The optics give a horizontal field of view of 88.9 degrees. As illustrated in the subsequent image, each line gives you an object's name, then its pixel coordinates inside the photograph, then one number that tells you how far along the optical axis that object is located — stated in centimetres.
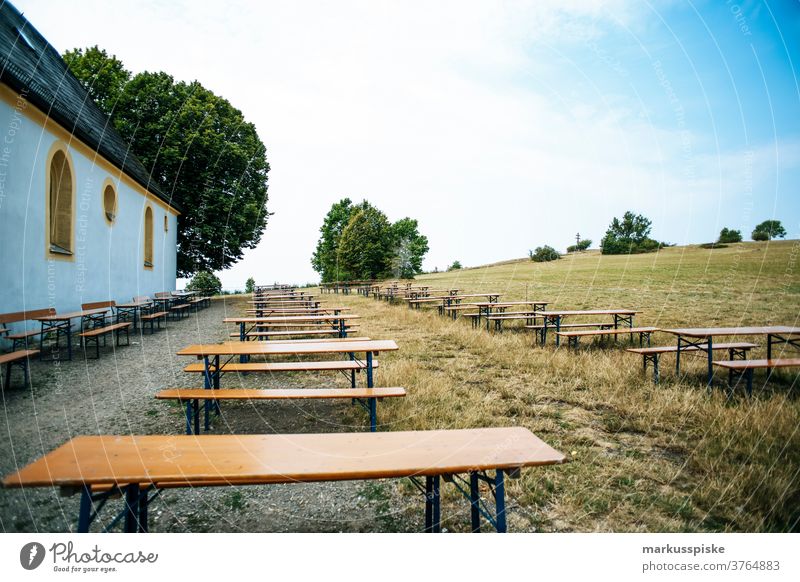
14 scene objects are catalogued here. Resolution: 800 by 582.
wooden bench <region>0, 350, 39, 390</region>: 513
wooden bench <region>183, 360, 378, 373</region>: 498
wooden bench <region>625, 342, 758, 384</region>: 545
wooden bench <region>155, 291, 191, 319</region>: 1563
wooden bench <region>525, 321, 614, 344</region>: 862
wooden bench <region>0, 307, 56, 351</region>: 659
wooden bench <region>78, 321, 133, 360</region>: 725
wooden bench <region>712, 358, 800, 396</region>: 473
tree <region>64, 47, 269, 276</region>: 2039
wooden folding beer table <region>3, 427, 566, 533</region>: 188
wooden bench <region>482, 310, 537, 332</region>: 984
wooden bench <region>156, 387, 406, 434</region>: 402
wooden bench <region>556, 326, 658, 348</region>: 718
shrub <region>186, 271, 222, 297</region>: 2175
